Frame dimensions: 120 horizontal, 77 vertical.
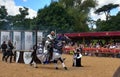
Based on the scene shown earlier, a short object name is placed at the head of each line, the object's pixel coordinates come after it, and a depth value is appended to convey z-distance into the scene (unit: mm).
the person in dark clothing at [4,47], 14986
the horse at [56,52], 10118
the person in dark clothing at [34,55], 11026
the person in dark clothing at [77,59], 11598
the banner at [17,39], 22441
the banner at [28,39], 22068
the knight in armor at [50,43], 10110
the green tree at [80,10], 41528
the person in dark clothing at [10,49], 13462
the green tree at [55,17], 40339
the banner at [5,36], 23052
